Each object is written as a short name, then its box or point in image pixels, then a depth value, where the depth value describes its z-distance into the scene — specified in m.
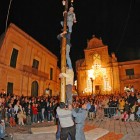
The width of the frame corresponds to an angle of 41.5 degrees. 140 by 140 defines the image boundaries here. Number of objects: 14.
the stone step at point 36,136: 6.95
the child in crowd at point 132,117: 12.94
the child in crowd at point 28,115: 12.39
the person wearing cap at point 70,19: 6.27
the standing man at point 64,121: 5.32
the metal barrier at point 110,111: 15.03
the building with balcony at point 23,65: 22.12
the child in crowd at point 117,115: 13.70
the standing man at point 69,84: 6.76
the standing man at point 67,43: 6.09
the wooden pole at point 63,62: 5.55
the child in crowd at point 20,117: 11.71
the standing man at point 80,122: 6.31
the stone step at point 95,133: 7.22
